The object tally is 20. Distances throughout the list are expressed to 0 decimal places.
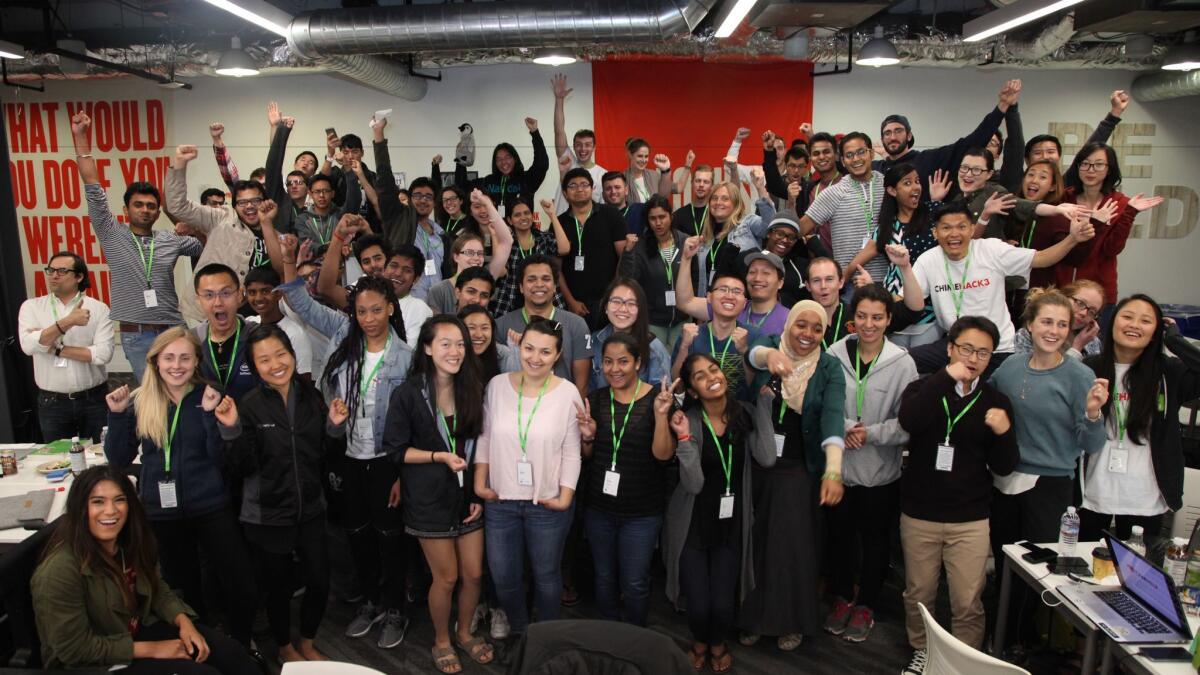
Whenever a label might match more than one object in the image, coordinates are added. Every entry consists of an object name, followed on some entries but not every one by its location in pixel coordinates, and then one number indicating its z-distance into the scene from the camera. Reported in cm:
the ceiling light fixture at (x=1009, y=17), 487
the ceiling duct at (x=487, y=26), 577
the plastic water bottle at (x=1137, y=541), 274
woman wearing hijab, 297
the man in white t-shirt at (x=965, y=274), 357
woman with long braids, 313
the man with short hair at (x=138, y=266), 424
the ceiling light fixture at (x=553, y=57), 663
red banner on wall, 835
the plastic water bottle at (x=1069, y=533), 275
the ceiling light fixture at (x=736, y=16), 484
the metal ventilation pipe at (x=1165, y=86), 773
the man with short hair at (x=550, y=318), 352
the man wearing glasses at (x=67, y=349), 418
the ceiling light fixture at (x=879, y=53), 654
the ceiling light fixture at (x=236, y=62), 659
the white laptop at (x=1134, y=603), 230
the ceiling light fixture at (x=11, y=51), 648
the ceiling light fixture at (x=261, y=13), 485
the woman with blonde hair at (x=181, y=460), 287
